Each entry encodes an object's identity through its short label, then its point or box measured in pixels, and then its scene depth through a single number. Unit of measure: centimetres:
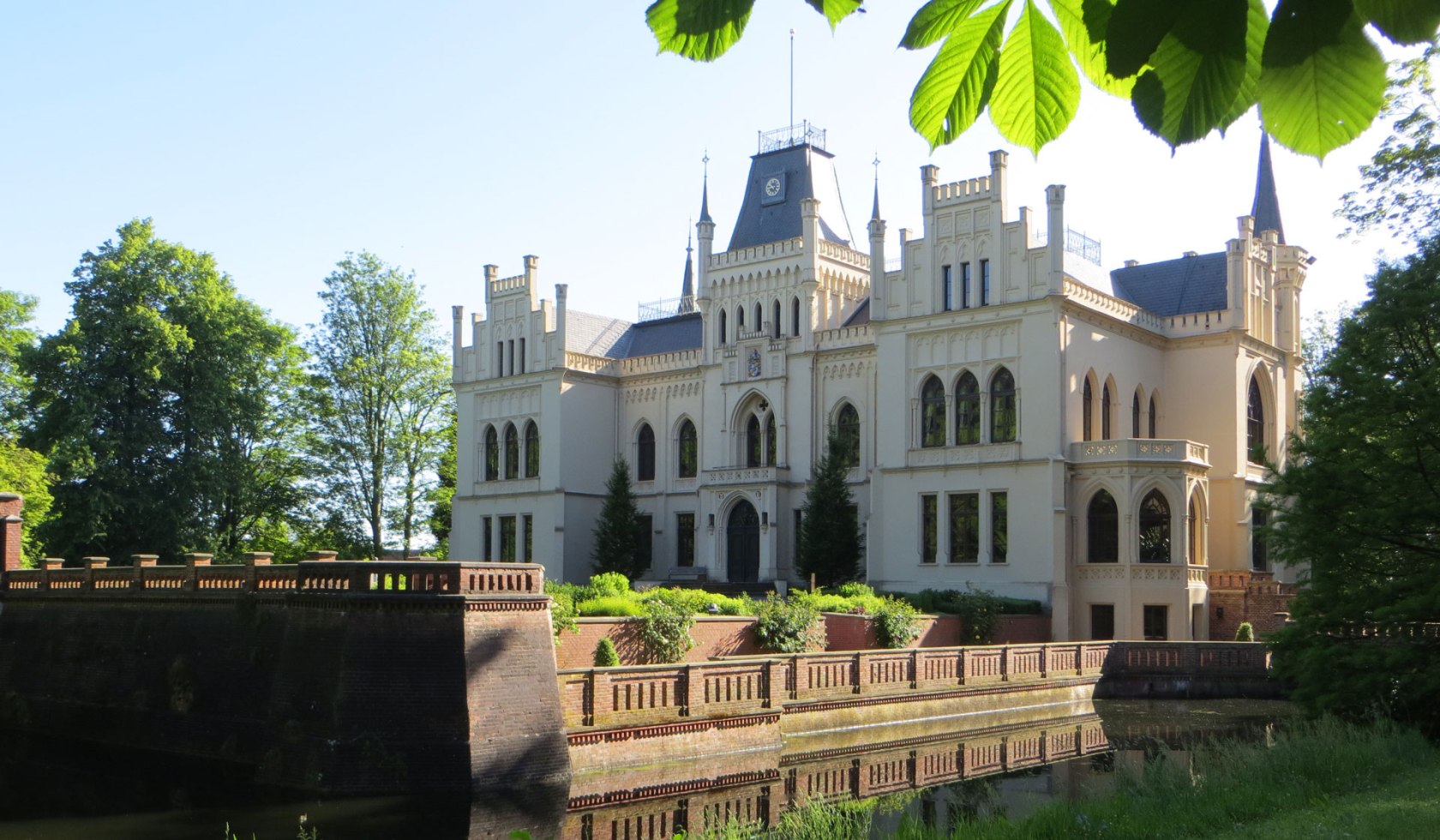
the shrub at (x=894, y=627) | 2950
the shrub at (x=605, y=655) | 2262
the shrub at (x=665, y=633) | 2411
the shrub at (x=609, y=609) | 2500
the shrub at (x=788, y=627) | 2674
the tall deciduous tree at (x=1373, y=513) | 1889
